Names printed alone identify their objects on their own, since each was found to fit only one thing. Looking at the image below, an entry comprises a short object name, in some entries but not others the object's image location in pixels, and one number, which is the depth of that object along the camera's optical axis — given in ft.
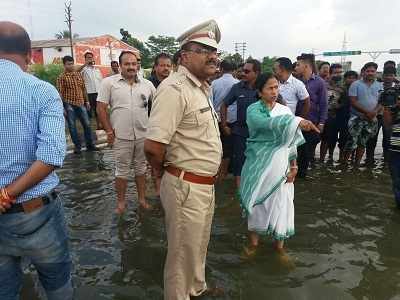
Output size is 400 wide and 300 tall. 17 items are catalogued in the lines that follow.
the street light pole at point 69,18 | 103.38
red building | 126.93
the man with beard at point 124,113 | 14.47
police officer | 7.89
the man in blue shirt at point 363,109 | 22.74
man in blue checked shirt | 6.32
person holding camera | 16.20
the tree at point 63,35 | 204.64
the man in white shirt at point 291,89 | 18.04
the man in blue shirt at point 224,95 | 20.29
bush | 71.82
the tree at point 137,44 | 169.91
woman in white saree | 11.19
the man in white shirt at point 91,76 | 32.48
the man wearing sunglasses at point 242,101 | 16.71
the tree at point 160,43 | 199.82
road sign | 196.98
